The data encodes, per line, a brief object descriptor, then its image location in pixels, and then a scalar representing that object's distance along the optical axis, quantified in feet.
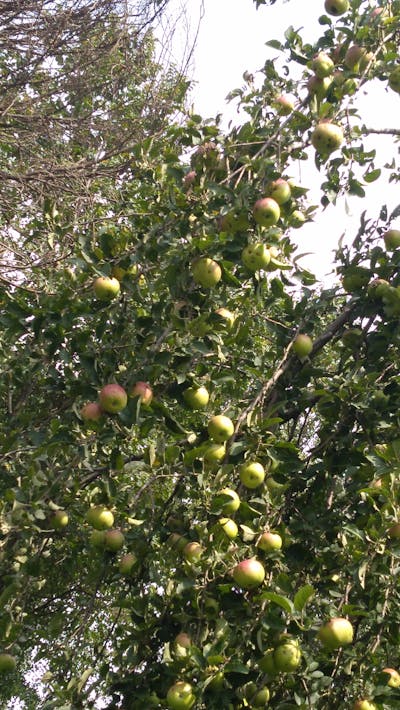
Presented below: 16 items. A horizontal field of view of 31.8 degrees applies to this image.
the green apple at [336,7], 8.98
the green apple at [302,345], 8.66
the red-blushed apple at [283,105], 8.56
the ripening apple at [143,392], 7.22
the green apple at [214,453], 7.39
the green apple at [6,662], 7.23
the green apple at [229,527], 6.79
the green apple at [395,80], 8.92
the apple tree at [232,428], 6.72
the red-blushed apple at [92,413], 7.17
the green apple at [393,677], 6.70
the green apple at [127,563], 7.59
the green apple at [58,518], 7.35
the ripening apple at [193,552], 6.82
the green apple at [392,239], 9.05
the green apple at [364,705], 6.35
